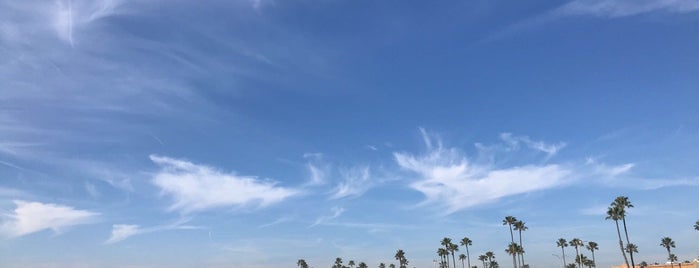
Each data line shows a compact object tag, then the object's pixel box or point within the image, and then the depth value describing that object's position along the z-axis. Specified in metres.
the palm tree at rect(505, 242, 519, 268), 177.77
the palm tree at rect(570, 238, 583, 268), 179.98
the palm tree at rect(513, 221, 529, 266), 155.00
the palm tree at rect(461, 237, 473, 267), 183.25
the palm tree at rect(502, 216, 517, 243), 152.75
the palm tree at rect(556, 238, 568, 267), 193.16
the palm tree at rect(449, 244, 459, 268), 178.88
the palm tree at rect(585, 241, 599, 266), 186.62
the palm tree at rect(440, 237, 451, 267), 179.00
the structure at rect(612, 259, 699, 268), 161.84
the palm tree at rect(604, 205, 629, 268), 112.07
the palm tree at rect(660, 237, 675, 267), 181.75
